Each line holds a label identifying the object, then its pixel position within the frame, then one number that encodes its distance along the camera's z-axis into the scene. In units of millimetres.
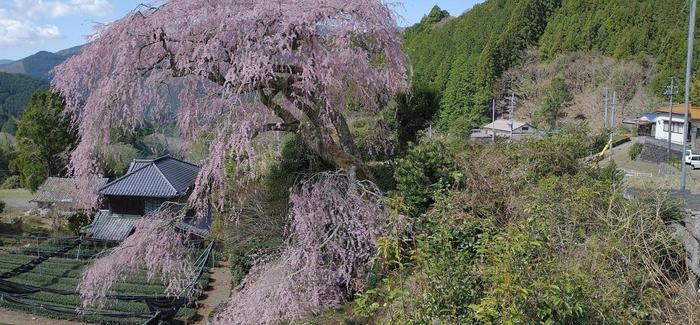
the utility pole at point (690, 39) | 12125
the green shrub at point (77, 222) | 19719
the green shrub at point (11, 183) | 31494
